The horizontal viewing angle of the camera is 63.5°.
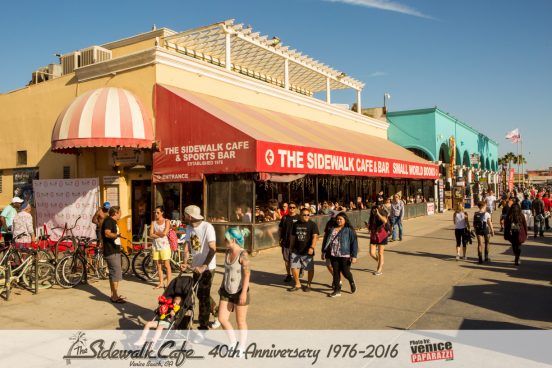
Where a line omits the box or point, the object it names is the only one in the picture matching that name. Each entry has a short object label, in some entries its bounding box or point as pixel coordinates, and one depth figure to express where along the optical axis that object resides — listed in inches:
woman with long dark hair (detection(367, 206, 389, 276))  413.4
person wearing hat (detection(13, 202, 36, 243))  401.4
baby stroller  223.0
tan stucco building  581.0
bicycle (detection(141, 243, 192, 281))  399.2
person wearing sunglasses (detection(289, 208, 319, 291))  355.6
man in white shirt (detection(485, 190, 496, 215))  812.6
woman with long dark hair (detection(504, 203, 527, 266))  450.9
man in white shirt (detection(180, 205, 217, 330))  246.7
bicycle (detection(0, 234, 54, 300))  343.3
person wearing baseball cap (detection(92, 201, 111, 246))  426.6
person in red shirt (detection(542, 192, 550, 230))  748.6
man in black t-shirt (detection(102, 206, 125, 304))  320.5
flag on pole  2078.7
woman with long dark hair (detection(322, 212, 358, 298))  339.3
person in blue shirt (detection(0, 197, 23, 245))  491.6
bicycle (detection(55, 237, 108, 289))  376.5
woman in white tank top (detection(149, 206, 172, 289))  369.7
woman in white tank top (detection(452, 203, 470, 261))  478.6
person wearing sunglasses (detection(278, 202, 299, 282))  384.8
